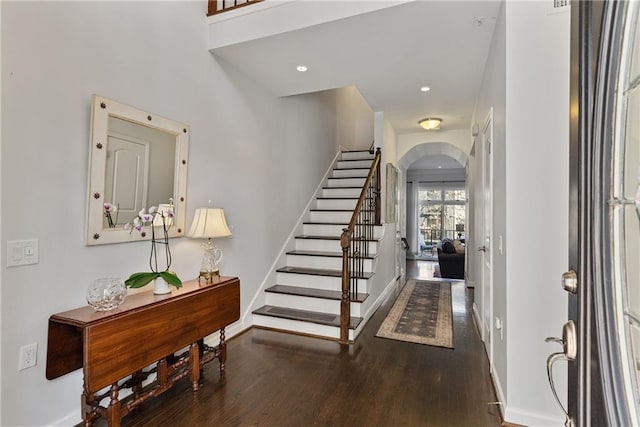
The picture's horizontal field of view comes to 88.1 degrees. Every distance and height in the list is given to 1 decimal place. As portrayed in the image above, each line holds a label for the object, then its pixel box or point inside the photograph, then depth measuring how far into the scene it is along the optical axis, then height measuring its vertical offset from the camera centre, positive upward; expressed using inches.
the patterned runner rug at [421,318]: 130.1 -43.8
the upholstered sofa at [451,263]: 261.6 -30.7
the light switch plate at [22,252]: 64.9 -7.3
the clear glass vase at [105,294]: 71.6 -16.7
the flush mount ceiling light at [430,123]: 193.0 +59.6
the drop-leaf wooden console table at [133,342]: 66.2 -28.3
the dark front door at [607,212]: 23.3 +1.2
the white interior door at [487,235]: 105.1 -3.4
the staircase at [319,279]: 134.0 -26.6
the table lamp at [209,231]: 102.4 -3.6
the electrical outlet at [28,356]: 67.0 -28.8
